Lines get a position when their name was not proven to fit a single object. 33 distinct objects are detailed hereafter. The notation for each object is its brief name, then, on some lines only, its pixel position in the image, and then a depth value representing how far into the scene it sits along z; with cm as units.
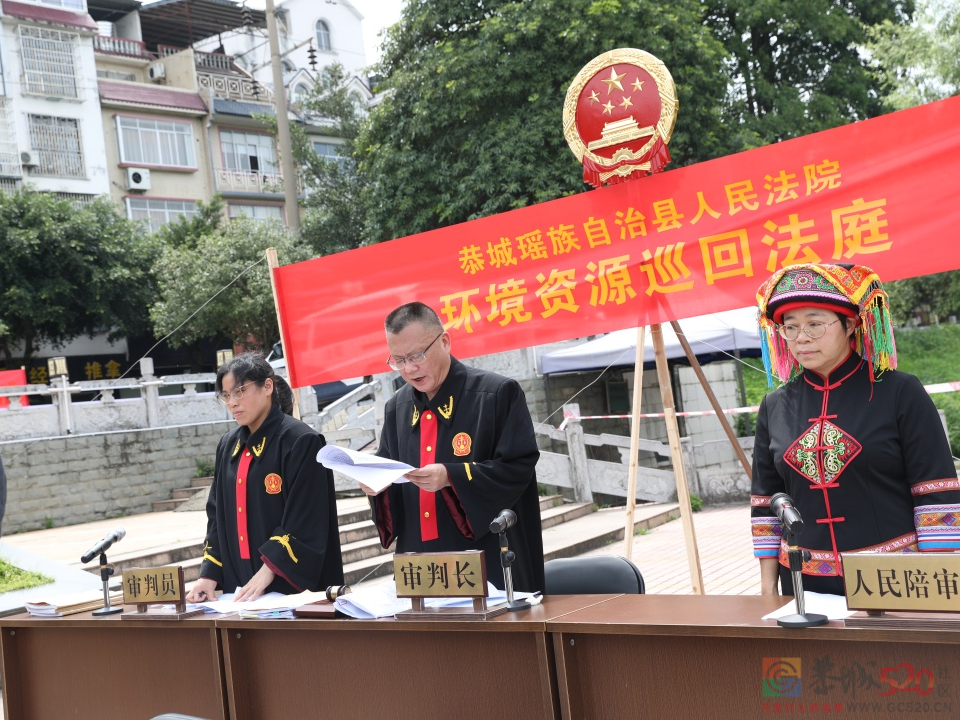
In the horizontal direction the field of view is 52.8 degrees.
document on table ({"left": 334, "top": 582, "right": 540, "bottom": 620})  245
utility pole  1767
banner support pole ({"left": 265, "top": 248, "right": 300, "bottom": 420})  506
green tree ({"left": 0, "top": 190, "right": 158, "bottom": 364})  1719
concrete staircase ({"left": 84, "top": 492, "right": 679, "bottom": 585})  795
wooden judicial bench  191
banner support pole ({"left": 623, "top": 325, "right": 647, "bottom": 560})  421
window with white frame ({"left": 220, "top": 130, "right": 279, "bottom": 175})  2359
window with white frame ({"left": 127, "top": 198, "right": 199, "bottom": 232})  2183
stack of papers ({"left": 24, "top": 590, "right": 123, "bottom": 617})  319
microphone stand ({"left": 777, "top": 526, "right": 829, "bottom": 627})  190
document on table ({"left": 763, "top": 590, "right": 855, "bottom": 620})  199
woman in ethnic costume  225
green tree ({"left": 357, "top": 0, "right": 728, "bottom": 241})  1398
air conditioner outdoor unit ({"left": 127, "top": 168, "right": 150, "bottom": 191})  2147
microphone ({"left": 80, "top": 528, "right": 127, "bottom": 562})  300
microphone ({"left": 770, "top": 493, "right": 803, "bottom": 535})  193
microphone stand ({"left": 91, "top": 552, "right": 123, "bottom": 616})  304
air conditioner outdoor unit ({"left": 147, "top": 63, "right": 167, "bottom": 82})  2353
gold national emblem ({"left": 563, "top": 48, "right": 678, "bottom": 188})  400
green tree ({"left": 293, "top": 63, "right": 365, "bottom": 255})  1903
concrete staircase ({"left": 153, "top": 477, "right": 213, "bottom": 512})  1272
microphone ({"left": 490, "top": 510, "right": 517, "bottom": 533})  230
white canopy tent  1076
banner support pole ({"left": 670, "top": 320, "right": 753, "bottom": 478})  421
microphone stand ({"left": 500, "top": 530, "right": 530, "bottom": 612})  226
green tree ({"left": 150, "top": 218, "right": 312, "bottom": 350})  1728
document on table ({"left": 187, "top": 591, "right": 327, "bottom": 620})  269
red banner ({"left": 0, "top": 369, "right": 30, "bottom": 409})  1422
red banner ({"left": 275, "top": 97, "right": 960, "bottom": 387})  362
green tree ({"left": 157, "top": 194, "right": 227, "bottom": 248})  2027
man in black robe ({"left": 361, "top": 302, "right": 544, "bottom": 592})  280
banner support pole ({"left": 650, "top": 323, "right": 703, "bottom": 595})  403
